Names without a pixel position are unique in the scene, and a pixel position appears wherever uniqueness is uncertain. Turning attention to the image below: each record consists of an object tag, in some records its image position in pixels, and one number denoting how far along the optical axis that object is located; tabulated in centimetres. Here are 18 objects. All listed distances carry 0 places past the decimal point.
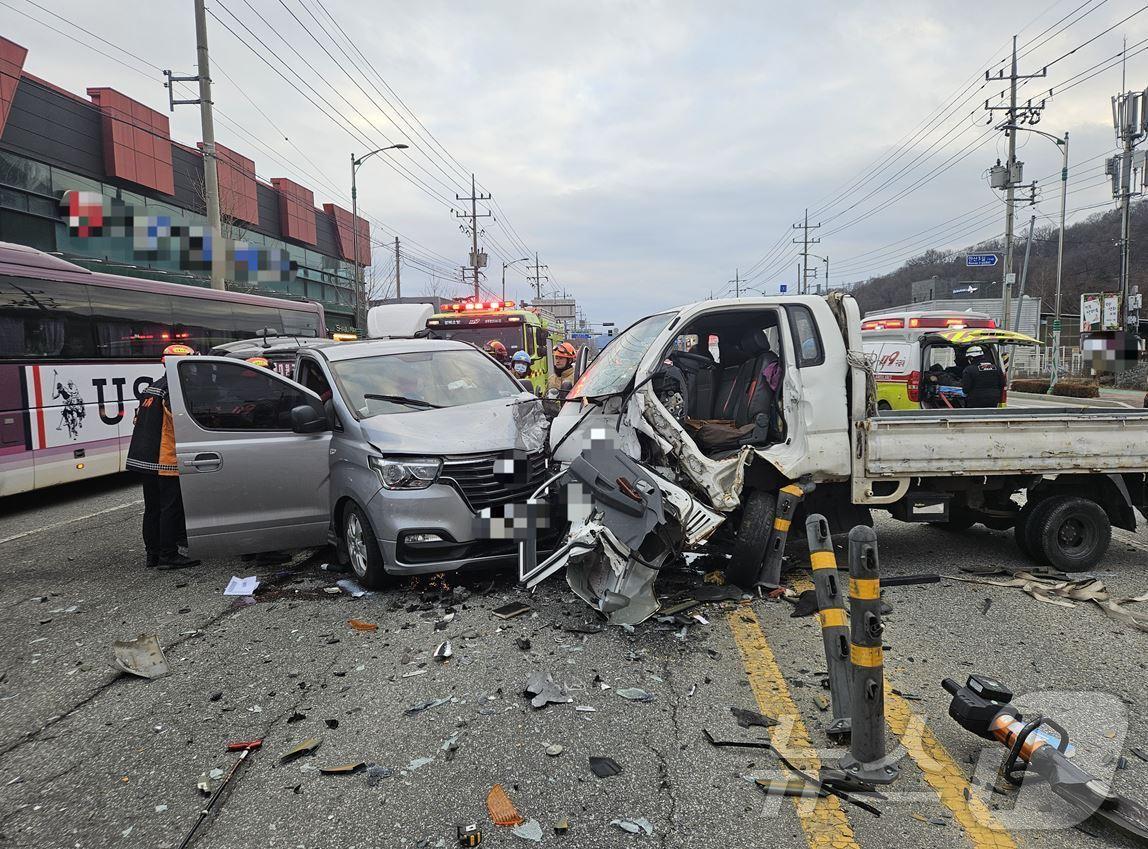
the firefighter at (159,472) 612
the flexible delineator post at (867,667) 281
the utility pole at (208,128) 1803
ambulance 1156
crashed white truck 496
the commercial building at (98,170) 2227
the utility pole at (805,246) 7638
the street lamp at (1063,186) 2788
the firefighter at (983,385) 1085
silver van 506
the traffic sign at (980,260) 3472
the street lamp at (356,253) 2889
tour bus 918
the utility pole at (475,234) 5592
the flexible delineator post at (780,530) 498
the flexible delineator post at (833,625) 327
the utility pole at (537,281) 10079
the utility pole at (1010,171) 3250
